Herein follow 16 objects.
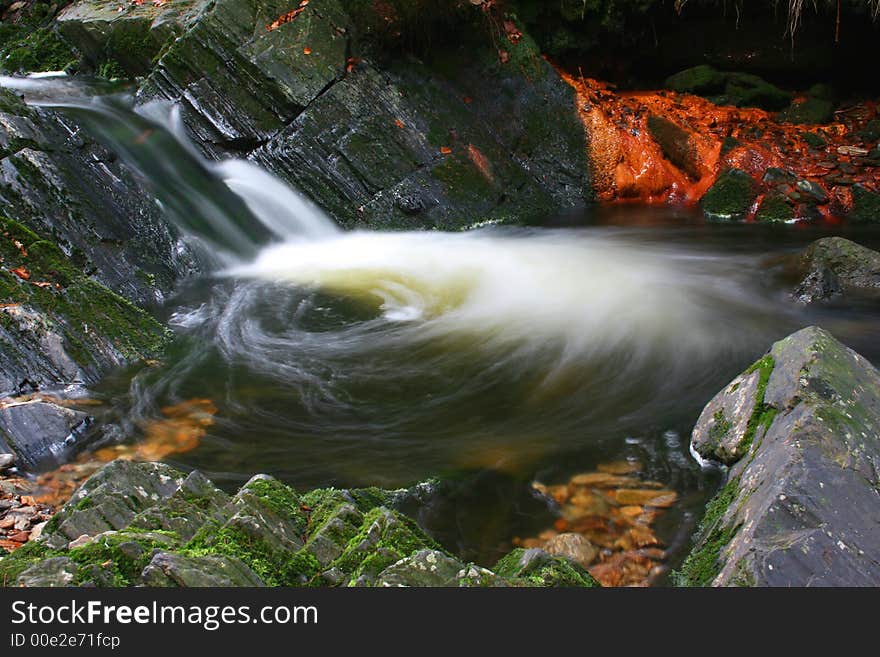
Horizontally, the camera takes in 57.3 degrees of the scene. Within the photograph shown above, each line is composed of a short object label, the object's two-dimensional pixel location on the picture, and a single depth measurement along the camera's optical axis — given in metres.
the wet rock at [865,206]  11.70
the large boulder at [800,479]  3.33
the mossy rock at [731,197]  12.12
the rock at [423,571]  3.12
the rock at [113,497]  3.62
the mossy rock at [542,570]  3.50
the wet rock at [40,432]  5.44
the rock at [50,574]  2.83
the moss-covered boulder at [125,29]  11.87
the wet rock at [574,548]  4.50
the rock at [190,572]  2.85
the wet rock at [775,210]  11.88
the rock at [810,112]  13.55
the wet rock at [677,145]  12.75
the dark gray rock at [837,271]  8.40
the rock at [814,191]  11.97
